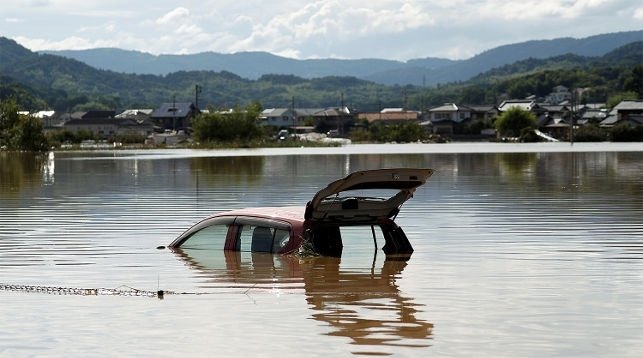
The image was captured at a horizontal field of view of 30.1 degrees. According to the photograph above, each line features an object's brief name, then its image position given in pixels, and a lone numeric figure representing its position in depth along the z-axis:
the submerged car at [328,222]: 18.12
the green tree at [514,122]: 193.50
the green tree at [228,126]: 152.12
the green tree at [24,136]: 129.50
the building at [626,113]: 185.25
